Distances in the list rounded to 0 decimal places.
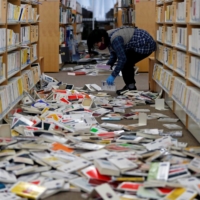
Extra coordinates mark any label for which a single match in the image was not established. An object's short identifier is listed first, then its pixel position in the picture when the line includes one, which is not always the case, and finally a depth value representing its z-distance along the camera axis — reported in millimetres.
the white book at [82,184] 2746
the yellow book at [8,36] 4604
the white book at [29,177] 2889
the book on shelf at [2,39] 4211
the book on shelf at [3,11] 4168
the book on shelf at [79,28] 14166
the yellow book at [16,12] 4914
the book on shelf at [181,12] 4659
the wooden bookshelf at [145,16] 8836
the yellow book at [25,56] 5648
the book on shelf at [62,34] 9393
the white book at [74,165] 2996
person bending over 5871
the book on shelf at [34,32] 6211
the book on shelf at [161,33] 6107
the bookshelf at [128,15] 9891
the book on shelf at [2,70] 4250
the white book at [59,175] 2904
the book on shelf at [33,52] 6217
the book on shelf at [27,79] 5448
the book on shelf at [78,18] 14141
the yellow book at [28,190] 2633
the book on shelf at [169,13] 5438
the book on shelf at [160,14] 6312
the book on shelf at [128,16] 9883
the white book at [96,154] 3212
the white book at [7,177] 2838
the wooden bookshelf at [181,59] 4102
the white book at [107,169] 2883
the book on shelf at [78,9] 14375
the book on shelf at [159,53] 6261
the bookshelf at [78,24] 13266
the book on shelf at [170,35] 5355
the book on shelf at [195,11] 3975
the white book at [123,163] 2971
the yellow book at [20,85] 5052
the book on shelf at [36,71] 6279
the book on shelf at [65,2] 9734
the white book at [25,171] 2938
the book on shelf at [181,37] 4615
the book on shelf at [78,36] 13031
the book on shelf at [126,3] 10367
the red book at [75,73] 8919
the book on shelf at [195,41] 3982
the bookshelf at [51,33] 8820
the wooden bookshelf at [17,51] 4310
